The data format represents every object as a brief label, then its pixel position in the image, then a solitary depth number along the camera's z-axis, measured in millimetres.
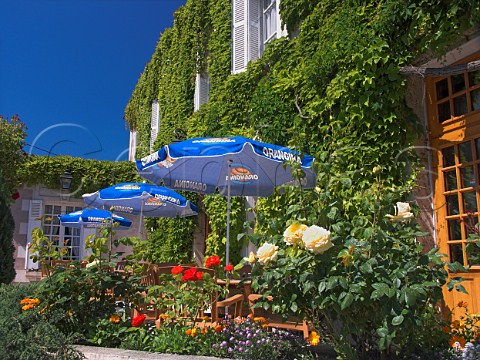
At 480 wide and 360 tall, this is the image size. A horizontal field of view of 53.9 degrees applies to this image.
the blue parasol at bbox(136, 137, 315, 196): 5219
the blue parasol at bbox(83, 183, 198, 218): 8094
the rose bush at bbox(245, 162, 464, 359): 2492
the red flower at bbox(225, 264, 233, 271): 3629
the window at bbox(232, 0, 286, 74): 9125
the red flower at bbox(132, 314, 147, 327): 3809
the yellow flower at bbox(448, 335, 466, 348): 3074
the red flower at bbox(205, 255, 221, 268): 3549
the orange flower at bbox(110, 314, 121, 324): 4035
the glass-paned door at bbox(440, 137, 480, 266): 4852
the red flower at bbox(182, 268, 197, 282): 3516
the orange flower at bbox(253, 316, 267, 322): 3771
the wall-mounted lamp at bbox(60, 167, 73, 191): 11961
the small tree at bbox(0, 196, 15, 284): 6613
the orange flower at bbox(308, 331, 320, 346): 3011
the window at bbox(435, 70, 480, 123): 4965
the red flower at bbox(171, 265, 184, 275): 3653
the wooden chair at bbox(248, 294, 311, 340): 3860
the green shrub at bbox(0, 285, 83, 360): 3596
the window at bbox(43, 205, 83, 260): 15031
